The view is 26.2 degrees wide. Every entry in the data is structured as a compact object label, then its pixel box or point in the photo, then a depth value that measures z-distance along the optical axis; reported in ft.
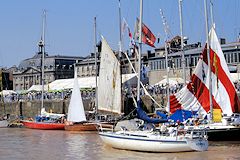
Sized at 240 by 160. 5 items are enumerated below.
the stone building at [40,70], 520.42
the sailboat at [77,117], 209.74
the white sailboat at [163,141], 120.16
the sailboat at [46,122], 232.73
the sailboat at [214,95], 150.82
